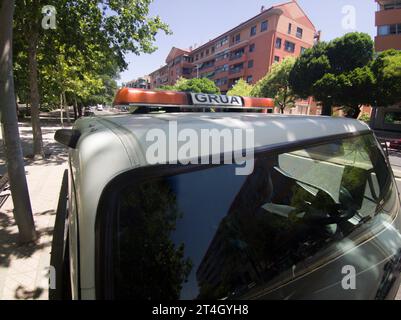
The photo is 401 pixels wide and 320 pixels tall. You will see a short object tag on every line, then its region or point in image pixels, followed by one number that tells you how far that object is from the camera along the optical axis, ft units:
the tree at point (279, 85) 101.60
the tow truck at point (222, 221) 2.92
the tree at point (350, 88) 71.67
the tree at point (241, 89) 127.03
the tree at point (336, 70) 74.97
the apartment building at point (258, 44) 132.67
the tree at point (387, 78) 65.57
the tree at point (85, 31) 28.60
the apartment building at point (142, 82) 333.03
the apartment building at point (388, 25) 88.38
